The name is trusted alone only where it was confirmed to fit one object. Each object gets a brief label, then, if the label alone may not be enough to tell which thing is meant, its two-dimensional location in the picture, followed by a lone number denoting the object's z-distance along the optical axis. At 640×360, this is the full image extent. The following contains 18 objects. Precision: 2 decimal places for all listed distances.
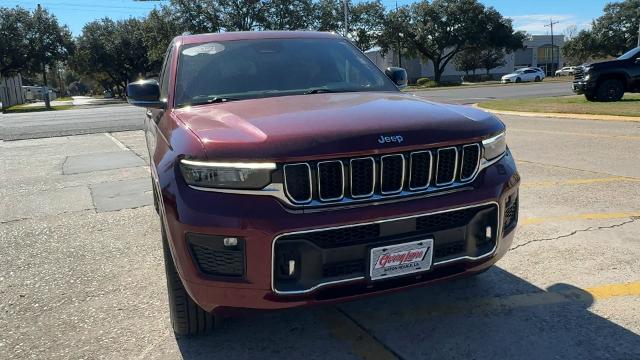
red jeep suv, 2.42
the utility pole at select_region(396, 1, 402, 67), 60.60
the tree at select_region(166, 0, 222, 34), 49.94
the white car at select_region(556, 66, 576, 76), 74.66
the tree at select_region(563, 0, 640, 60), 76.75
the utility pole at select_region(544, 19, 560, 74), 92.94
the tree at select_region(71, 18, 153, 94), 62.44
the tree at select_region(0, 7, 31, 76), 49.03
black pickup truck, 16.03
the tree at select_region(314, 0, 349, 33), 53.62
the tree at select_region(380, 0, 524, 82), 57.66
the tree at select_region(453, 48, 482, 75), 71.75
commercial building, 73.75
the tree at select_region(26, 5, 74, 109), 51.34
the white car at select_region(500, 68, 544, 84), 54.57
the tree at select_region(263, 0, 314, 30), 50.41
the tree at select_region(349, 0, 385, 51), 59.12
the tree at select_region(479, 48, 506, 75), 72.81
